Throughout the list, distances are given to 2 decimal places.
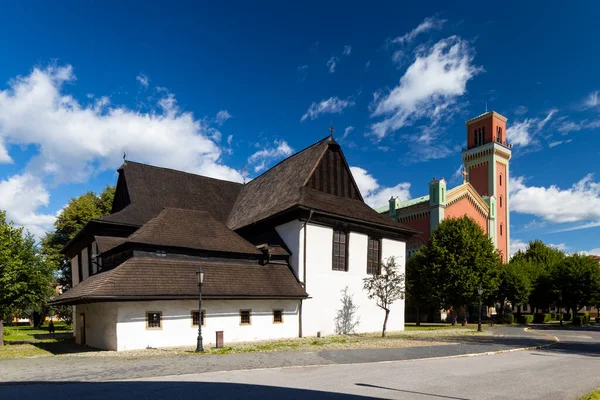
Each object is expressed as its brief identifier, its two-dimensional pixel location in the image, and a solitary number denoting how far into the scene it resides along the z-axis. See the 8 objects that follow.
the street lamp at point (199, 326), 17.12
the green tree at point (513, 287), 43.03
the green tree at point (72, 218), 45.09
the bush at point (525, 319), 42.94
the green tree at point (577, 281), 43.34
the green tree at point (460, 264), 35.62
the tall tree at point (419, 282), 37.28
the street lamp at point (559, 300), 43.34
